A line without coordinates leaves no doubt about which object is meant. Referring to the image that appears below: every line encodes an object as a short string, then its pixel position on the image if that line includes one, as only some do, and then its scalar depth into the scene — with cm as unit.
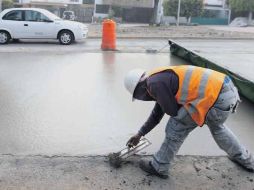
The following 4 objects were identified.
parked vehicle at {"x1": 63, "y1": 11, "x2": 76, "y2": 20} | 5003
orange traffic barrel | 1509
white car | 1689
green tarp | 738
